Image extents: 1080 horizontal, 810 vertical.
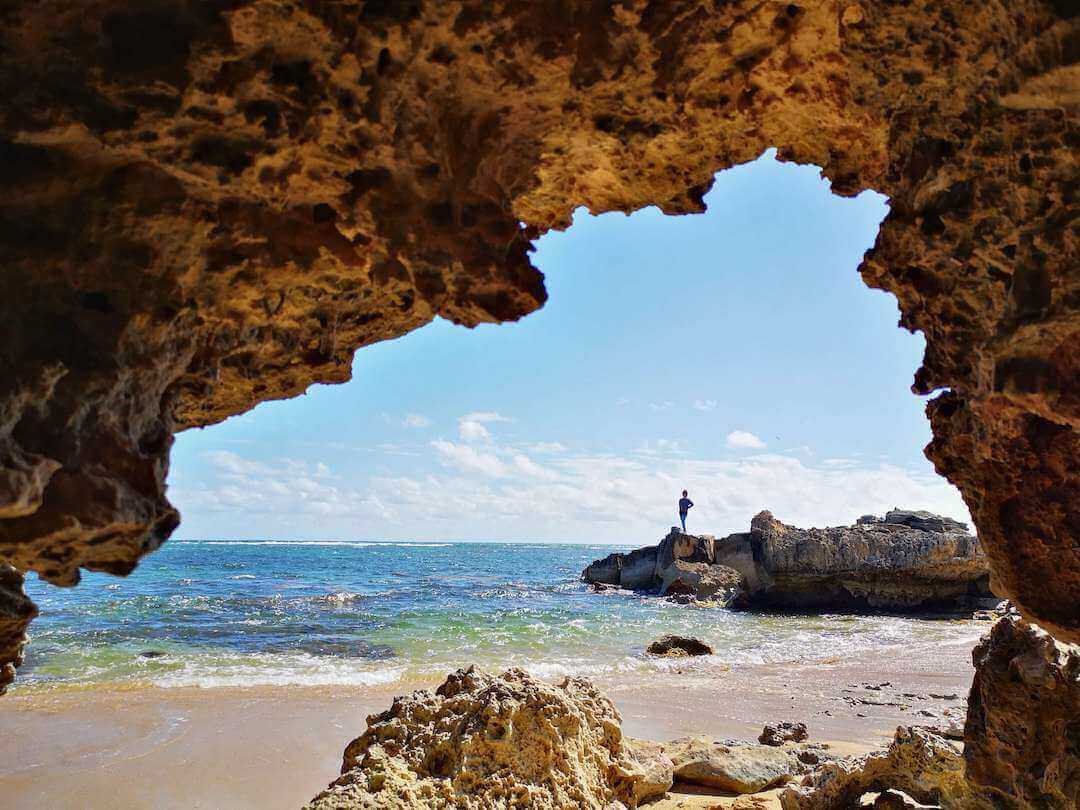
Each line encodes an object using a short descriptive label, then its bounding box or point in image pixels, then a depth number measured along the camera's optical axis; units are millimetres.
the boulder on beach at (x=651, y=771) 4707
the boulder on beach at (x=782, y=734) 7000
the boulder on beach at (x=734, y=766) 5328
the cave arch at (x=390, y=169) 2062
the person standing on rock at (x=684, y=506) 30719
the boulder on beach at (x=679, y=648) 13430
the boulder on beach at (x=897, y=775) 4219
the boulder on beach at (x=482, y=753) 3297
